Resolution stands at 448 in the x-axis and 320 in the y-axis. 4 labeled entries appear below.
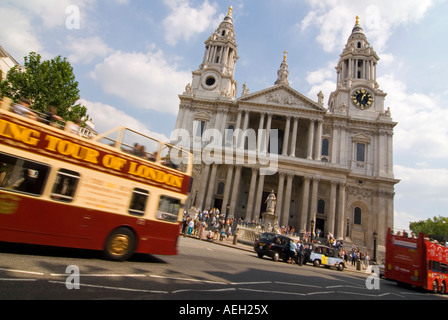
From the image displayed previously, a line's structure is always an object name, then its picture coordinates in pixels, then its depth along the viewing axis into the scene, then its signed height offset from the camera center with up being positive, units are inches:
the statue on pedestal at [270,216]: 1048.2 +61.4
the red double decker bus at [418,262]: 513.7 -12.8
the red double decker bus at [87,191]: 237.0 +11.9
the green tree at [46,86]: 835.4 +353.6
